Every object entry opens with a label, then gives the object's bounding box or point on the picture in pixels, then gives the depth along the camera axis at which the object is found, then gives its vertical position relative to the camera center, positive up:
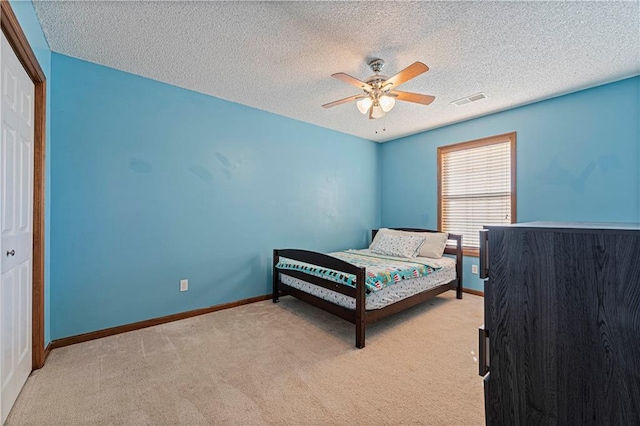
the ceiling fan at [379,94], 2.29 +1.04
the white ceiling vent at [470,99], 3.18 +1.33
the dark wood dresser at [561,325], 0.72 -0.32
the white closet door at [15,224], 1.54 -0.09
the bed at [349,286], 2.49 -0.79
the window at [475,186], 3.66 +0.38
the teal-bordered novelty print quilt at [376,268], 2.63 -0.61
